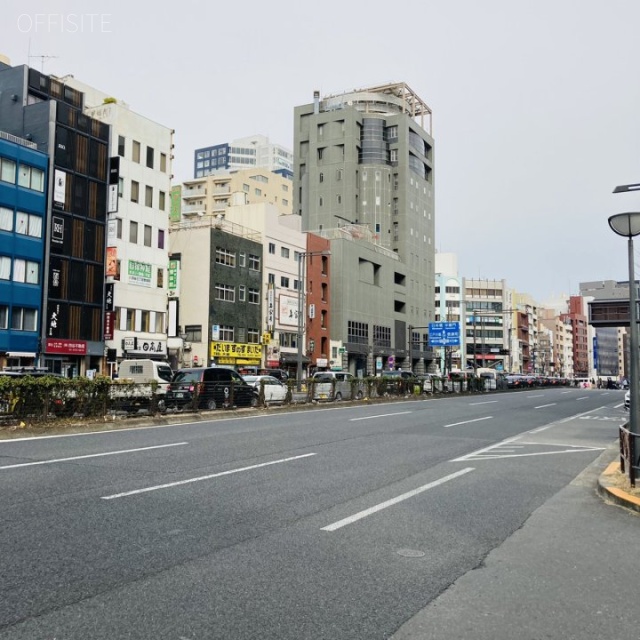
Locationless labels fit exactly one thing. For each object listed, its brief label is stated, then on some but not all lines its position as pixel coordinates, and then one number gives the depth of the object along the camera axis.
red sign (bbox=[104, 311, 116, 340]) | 45.00
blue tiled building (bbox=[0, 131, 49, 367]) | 38.78
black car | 21.62
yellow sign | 55.52
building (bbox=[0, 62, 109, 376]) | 41.93
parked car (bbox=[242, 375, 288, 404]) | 27.08
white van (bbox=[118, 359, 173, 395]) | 27.91
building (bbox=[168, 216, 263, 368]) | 54.81
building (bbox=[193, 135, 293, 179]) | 154.12
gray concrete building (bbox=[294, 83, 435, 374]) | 93.69
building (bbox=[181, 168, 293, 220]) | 98.94
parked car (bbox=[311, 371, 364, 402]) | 30.38
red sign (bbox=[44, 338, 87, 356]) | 40.91
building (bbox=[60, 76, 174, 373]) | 46.31
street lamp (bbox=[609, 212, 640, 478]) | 10.04
